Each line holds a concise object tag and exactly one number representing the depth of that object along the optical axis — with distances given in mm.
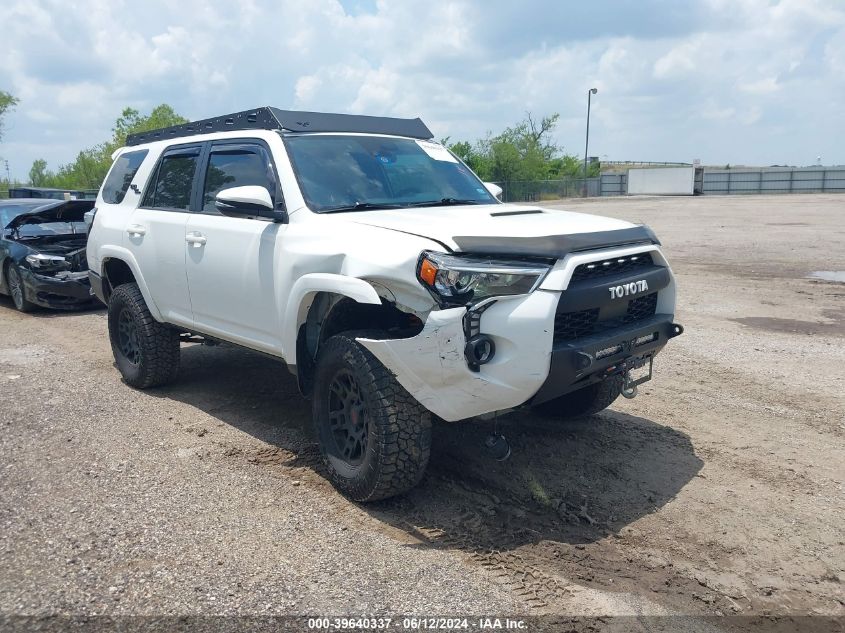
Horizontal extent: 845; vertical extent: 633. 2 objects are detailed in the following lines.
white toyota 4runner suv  3545
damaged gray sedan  10648
